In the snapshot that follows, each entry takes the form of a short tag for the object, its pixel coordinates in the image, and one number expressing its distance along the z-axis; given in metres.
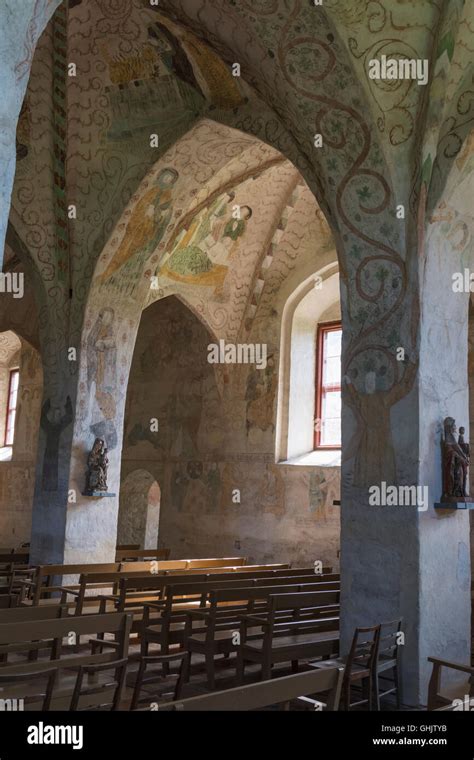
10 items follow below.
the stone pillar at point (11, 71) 4.46
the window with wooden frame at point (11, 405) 22.61
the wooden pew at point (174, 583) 8.65
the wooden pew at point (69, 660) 4.71
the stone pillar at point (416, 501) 7.68
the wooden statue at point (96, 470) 12.55
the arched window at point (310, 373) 15.88
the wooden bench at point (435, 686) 5.86
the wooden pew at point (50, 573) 9.41
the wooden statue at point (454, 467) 7.81
